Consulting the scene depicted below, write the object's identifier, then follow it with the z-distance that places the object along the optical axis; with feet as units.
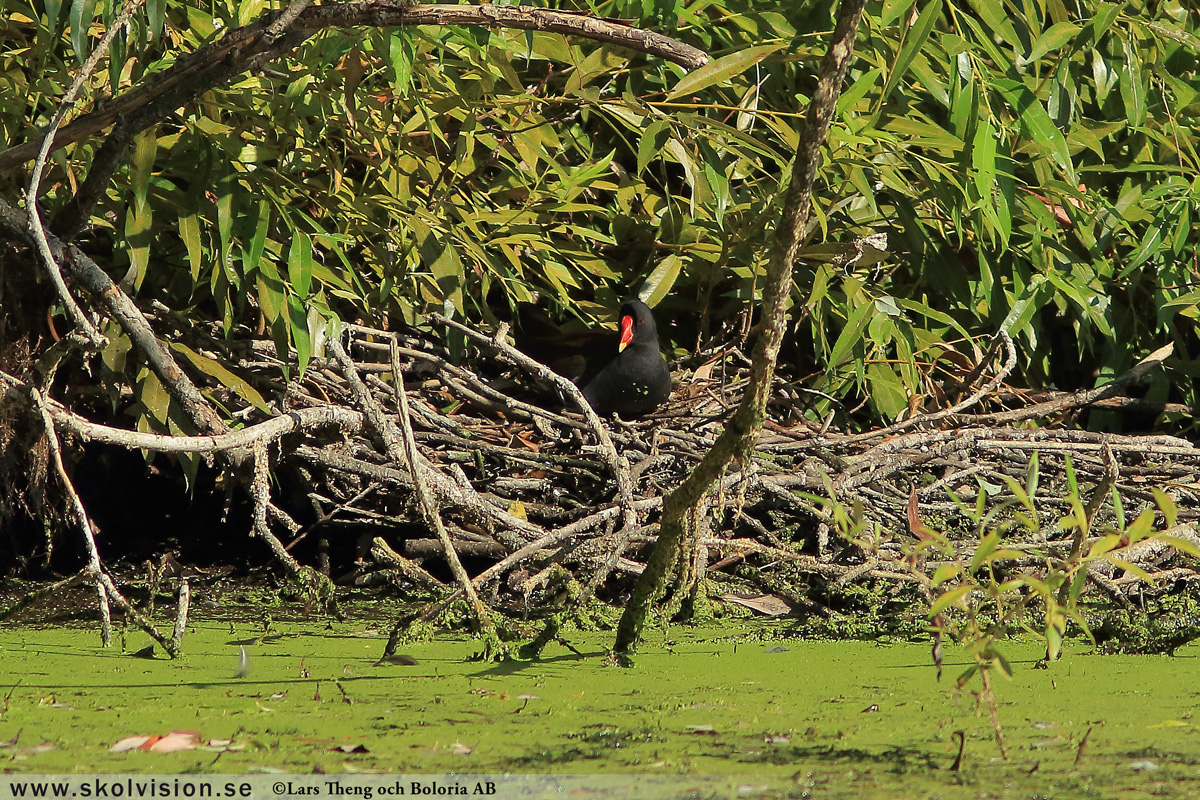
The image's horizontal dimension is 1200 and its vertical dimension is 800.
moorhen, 98.07
